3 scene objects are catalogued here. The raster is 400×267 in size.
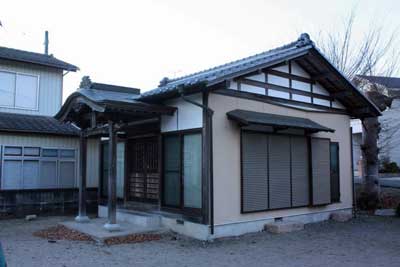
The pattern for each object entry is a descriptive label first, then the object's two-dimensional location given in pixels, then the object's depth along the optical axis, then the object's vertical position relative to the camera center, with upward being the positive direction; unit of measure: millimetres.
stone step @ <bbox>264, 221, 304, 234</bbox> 9234 -1555
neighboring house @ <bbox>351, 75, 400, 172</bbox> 15734 +2429
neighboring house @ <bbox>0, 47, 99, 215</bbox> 12672 +798
